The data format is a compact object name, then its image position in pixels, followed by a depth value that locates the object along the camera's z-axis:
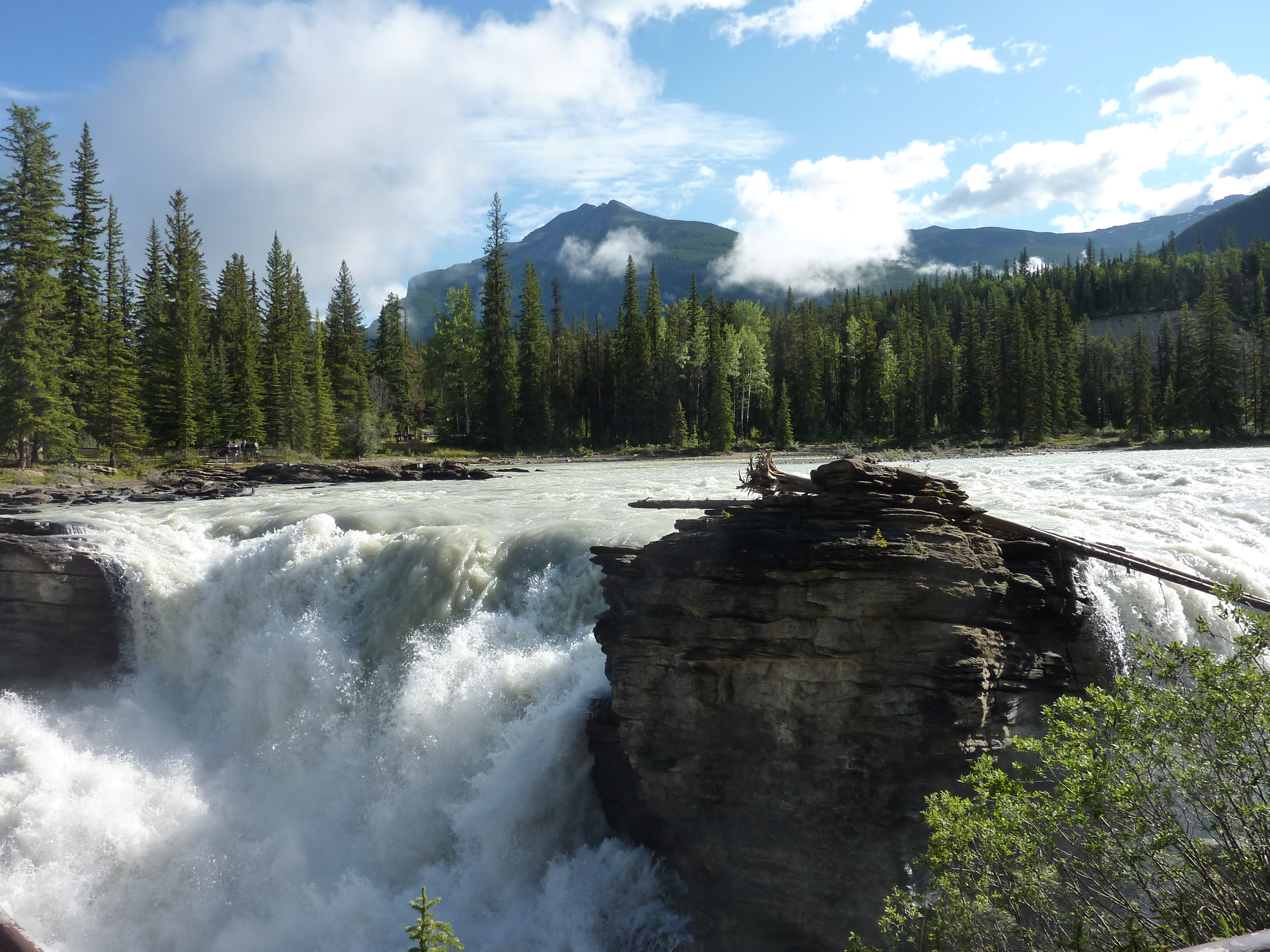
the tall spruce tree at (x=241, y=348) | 56.84
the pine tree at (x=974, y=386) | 80.94
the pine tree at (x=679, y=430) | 70.56
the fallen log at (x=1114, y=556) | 9.27
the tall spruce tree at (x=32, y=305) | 38.25
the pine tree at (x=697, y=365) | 75.12
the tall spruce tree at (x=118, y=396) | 44.31
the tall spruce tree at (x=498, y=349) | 68.06
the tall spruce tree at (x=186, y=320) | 52.91
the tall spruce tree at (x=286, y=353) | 59.56
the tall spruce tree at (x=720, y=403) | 69.69
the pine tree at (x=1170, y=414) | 67.19
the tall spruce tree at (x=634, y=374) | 76.31
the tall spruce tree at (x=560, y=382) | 73.00
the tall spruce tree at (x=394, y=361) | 77.94
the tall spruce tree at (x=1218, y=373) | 63.19
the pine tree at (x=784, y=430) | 74.31
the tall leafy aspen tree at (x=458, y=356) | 72.56
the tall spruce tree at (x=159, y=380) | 53.25
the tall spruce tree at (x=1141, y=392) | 67.75
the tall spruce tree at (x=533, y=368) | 68.81
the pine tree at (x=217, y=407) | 55.88
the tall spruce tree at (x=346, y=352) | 69.00
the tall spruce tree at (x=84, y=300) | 44.72
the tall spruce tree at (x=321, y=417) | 60.03
